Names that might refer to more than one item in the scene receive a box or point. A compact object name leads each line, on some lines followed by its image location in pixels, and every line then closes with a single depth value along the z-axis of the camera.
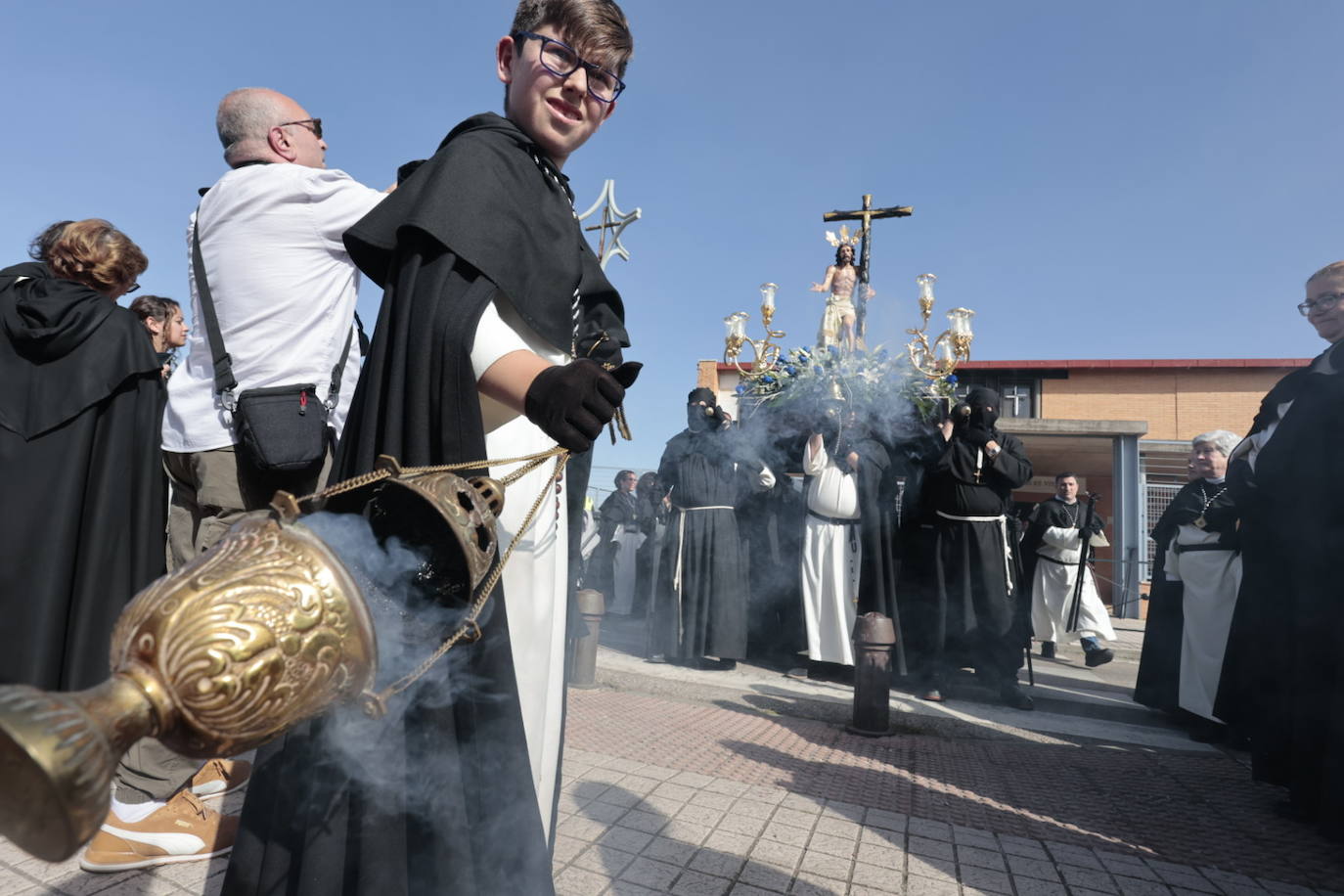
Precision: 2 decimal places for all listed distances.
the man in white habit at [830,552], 6.31
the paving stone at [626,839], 2.61
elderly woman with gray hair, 5.00
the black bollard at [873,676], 4.42
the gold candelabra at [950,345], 8.08
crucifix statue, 10.57
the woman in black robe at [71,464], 2.42
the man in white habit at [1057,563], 7.80
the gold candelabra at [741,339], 9.47
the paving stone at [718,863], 2.45
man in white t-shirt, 2.01
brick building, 13.96
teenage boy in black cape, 1.20
